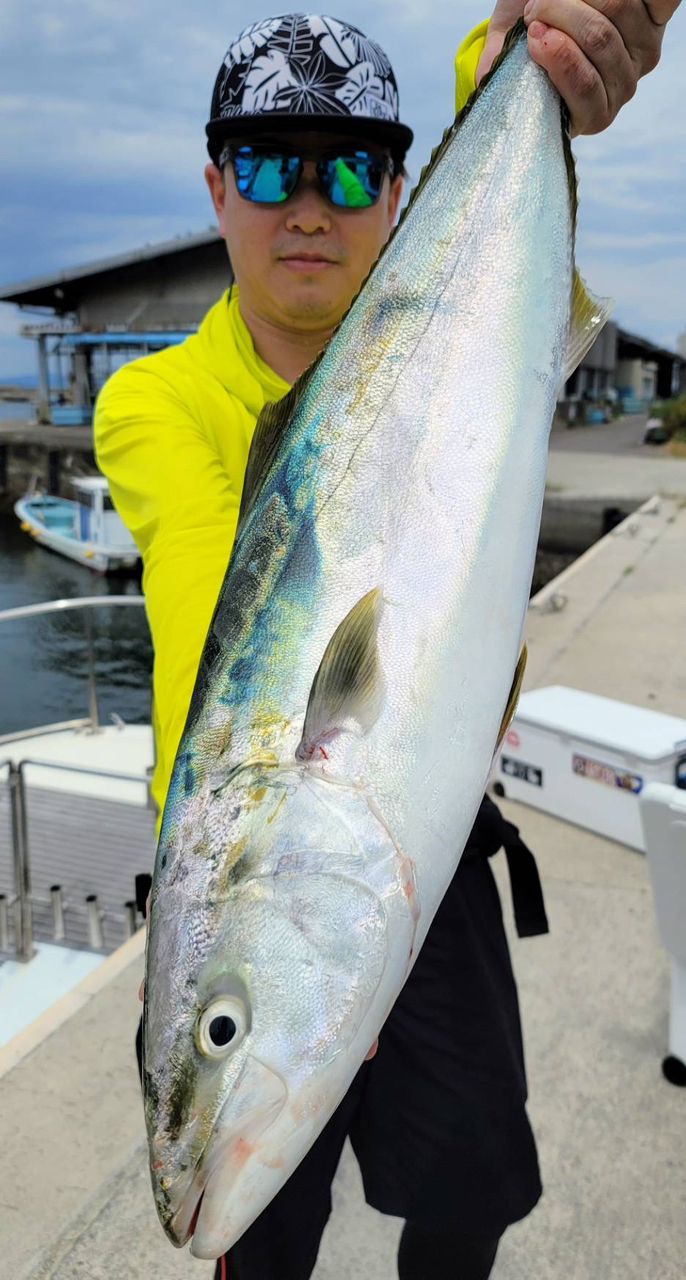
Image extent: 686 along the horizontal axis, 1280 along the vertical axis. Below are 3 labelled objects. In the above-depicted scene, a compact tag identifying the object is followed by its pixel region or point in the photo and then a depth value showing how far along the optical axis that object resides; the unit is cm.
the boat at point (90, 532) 2153
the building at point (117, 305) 3238
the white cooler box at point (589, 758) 395
